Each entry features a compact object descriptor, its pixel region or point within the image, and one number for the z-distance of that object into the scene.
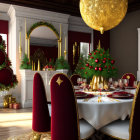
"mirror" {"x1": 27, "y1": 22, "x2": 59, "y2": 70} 5.60
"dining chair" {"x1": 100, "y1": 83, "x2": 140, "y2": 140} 1.50
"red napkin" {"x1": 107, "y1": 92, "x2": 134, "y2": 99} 1.91
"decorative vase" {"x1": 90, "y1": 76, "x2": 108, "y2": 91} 2.42
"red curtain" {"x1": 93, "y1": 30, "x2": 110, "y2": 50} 6.89
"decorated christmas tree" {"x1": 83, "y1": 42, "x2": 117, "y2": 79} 2.30
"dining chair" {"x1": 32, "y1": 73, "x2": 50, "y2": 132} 2.02
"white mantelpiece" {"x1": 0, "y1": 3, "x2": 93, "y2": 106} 5.34
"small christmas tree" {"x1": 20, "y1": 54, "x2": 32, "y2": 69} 5.23
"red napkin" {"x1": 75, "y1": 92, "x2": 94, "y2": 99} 1.97
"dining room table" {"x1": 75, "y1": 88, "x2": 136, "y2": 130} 1.74
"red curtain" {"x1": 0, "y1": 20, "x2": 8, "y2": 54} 5.57
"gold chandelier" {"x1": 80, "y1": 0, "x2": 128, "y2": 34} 2.37
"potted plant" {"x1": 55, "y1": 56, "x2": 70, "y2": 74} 5.62
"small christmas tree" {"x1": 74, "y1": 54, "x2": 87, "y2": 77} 6.23
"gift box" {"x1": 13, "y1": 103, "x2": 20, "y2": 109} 4.97
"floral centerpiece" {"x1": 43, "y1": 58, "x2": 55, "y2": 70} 5.54
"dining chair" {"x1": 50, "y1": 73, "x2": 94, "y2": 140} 1.53
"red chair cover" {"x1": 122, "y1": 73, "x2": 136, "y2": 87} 3.68
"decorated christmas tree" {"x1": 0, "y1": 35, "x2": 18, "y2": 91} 3.04
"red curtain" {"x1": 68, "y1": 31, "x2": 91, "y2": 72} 6.42
